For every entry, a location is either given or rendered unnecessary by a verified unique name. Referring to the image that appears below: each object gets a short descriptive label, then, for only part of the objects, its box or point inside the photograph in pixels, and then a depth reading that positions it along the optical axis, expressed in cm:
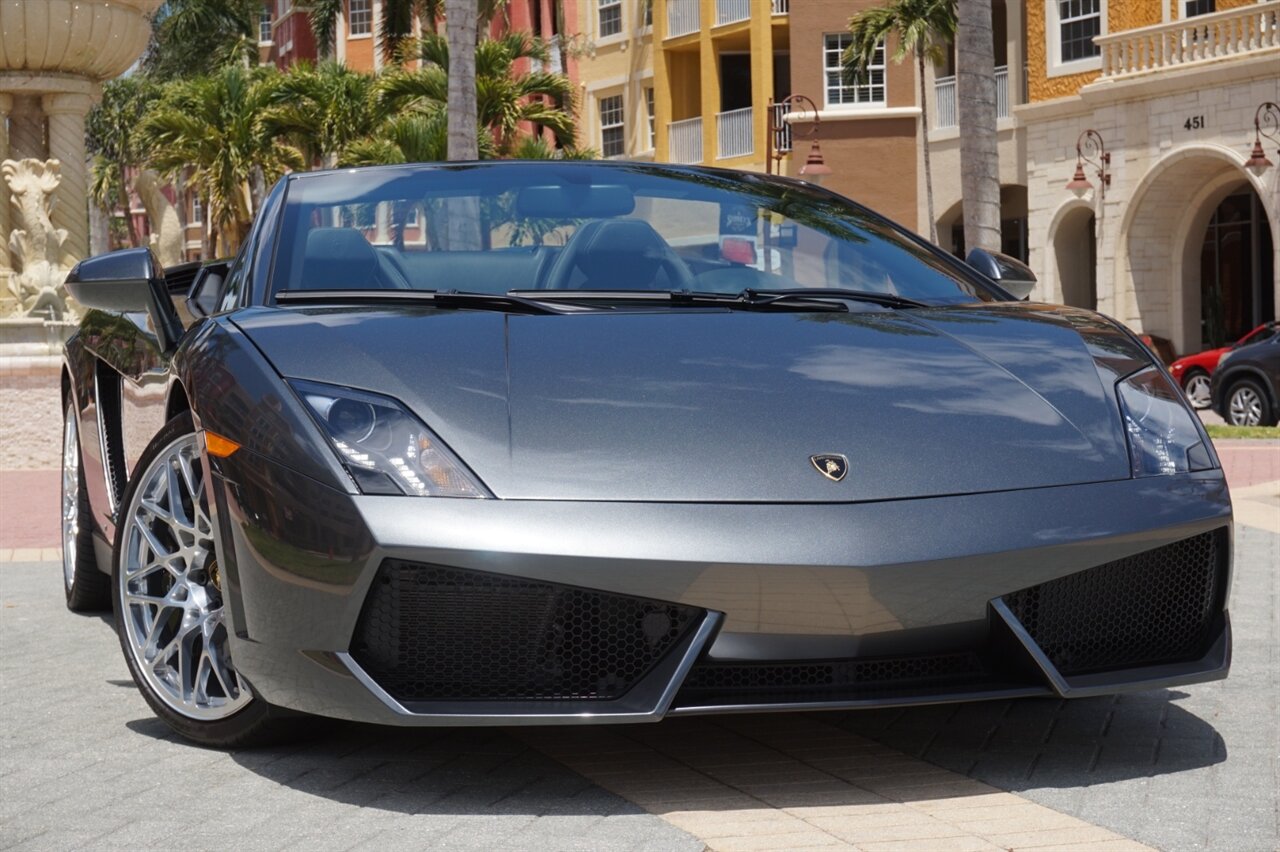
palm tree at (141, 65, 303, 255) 3581
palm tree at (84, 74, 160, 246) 6569
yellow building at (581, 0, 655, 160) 4488
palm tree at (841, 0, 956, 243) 3447
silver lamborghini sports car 340
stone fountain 1827
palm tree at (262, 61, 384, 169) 3378
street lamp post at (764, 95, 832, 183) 2480
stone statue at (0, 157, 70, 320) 1889
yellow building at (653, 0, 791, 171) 4125
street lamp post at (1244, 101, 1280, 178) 2919
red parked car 2453
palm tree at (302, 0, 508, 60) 3653
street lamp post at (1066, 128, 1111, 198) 3247
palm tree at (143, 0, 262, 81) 5450
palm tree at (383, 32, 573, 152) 3020
